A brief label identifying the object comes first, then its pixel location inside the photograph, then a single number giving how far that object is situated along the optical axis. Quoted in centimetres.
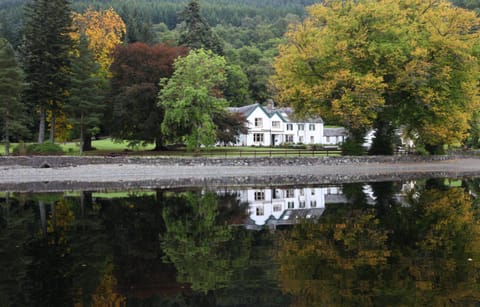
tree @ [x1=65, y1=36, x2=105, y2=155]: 5016
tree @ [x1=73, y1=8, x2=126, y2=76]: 6023
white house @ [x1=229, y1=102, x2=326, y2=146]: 7862
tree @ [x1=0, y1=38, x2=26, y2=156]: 4747
